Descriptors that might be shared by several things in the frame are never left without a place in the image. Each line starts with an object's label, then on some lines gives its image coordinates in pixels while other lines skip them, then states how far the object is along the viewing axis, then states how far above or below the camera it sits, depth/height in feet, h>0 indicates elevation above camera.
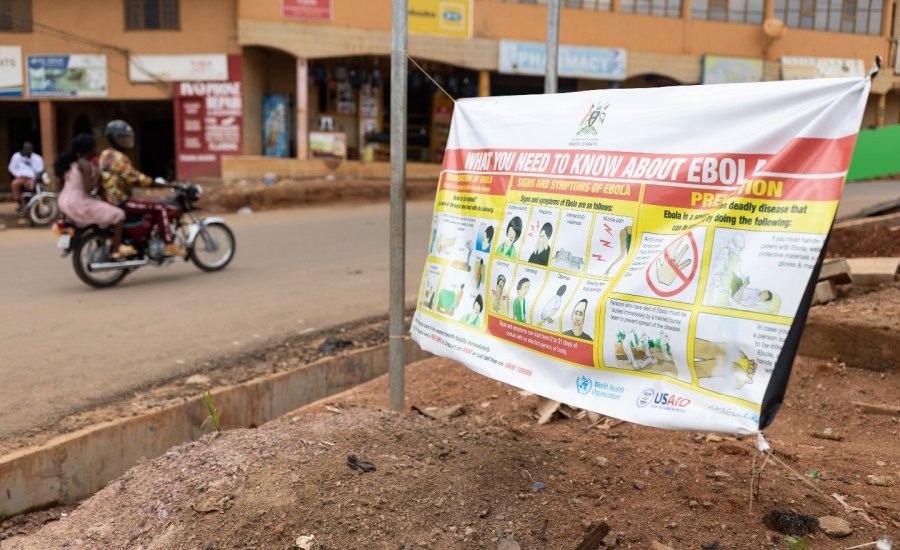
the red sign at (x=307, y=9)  67.00 +12.97
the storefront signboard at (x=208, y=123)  68.39 +3.09
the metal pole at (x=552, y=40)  16.80 +2.68
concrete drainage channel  12.93 -5.32
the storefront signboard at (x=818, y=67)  86.37 +11.65
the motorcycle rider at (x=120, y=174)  27.14 -0.65
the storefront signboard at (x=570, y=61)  73.51 +10.10
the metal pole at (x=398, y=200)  12.15 -0.63
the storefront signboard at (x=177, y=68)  67.67 +7.75
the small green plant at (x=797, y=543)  8.80 -4.22
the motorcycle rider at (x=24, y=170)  50.16 -1.04
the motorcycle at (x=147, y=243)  26.78 -3.18
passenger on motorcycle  26.45 -1.13
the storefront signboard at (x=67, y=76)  68.54 +6.96
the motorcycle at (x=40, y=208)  48.07 -3.32
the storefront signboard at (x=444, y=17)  70.49 +13.21
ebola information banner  7.86 -0.87
